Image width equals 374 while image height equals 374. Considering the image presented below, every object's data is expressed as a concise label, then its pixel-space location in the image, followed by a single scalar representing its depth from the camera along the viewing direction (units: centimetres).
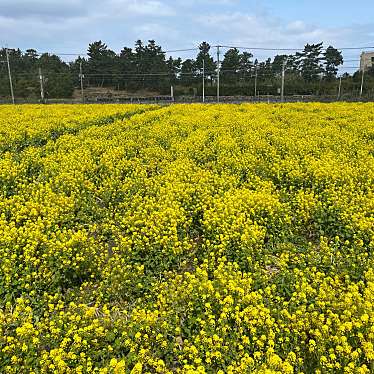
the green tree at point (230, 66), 7186
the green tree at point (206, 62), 7206
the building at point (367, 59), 8562
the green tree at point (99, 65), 6936
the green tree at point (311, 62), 6994
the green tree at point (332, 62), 6975
